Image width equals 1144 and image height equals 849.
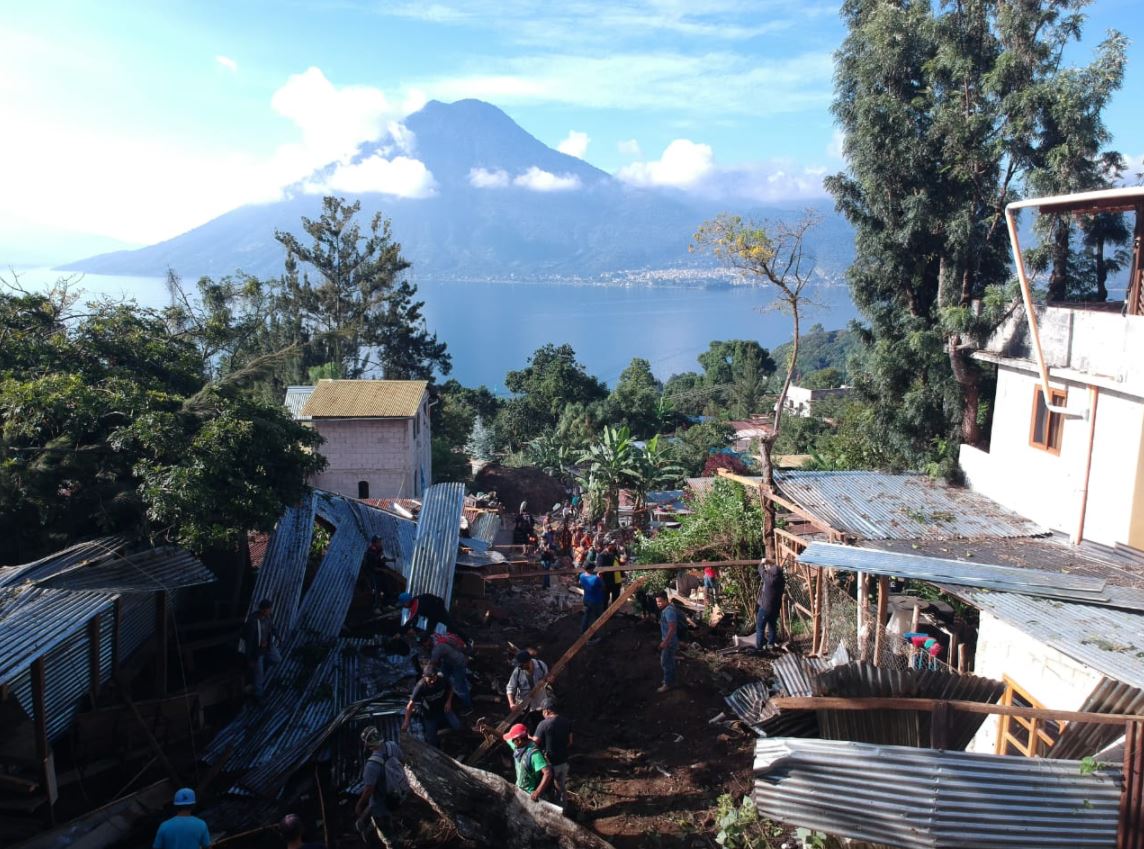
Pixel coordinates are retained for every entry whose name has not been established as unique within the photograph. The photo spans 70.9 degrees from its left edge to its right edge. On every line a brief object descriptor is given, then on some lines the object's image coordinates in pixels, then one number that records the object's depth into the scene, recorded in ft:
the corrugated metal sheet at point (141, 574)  24.07
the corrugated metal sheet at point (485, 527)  58.29
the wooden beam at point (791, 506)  32.80
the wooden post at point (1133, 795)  15.89
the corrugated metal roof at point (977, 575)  25.07
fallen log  20.29
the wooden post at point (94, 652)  24.04
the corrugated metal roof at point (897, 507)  34.01
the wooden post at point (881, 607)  26.25
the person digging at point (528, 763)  21.59
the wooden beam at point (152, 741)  24.85
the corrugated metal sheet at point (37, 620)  19.56
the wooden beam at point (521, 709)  24.18
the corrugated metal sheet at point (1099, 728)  17.07
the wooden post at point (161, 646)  27.27
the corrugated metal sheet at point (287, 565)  32.63
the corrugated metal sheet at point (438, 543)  36.45
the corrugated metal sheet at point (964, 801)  15.87
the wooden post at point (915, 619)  34.60
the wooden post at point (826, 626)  31.99
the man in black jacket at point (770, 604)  31.71
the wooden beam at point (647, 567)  30.78
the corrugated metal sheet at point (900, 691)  18.30
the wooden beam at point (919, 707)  16.55
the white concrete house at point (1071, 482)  21.72
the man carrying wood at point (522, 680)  25.36
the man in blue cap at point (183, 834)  18.24
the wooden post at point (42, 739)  20.93
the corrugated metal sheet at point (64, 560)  23.80
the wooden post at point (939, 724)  17.38
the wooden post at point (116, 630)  25.11
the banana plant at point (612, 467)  77.98
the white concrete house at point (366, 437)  78.12
